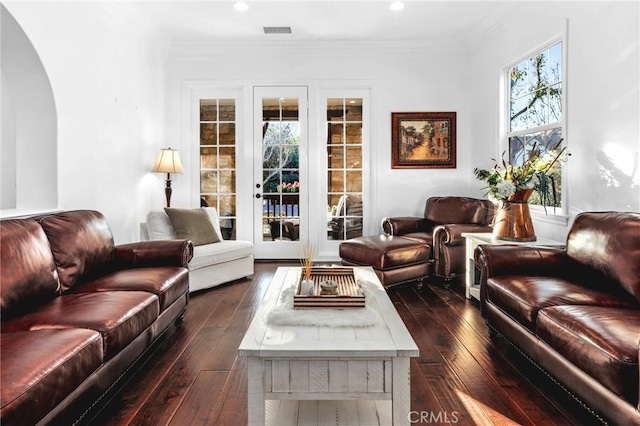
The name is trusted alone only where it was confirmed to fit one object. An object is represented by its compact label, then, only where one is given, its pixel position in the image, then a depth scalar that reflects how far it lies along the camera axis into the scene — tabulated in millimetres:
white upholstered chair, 3883
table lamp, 4664
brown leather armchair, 4055
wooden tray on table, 1994
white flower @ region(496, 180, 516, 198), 3225
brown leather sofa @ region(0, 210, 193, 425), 1374
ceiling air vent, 4773
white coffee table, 1528
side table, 3469
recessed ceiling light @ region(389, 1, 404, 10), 4109
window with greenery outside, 3623
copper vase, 3303
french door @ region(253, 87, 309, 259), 5422
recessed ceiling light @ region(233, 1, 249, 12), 4111
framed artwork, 5383
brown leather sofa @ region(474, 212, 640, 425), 1513
